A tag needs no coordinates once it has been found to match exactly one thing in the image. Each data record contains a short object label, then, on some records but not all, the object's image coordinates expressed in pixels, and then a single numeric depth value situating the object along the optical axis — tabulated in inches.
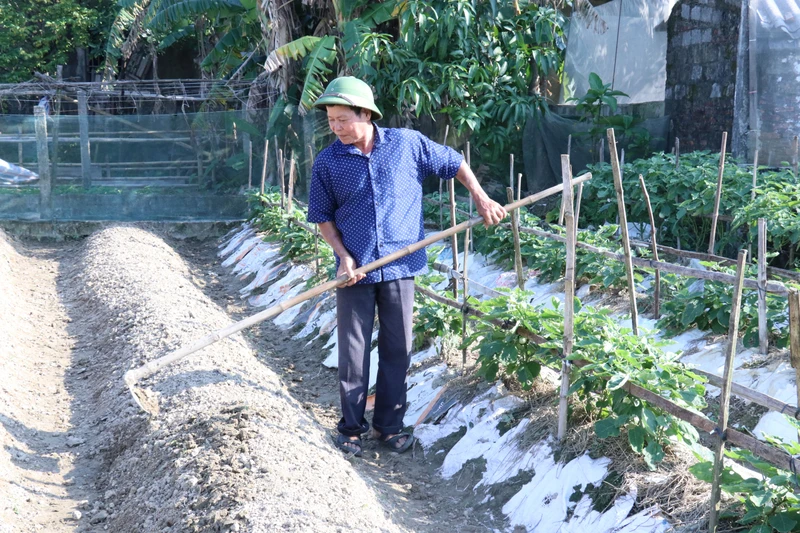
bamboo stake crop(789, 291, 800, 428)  118.1
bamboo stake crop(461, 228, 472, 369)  191.6
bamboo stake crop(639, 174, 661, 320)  223.9
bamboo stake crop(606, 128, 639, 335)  165.9
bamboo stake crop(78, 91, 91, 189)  508.1
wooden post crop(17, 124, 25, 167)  496.7
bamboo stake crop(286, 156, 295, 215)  385.1
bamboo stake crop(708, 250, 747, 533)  115.2
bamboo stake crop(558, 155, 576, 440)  150.3
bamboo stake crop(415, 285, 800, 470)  111.9
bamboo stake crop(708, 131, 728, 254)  245.8
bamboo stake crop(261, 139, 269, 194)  466.9
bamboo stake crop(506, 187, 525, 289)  188.7
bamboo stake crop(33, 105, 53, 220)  497.0
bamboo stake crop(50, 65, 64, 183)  502.1
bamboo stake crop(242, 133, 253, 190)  501.6
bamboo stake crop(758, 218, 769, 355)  184.5
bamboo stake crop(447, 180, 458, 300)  205.0
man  162.1
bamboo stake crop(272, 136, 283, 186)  489.5
